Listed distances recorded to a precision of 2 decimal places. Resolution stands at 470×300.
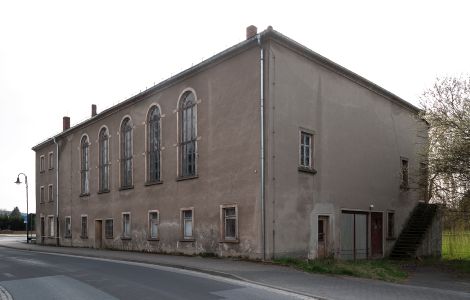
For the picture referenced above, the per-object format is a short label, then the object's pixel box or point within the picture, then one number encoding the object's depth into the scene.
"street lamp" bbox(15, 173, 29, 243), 44.88
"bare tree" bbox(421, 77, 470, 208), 17.02
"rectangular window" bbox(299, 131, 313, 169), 20.86
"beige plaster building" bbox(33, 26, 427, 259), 19.50
